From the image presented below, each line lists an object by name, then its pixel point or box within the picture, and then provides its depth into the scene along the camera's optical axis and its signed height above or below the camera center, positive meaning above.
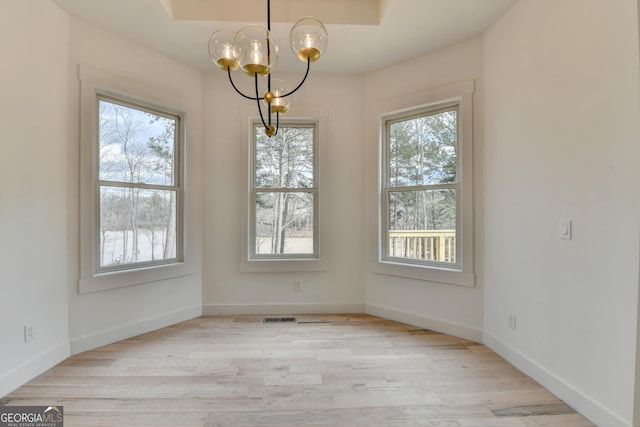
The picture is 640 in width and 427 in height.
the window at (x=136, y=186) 2.69 +0.28
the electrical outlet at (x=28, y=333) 2.08 -0.80
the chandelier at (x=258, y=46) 1.50 +0.86
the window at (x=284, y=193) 3.40 +0.25
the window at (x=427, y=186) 2.78 +0.28
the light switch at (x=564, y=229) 1.84 -0.09
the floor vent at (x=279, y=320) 3.19 -1.10
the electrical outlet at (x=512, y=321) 2.31 -0.82
